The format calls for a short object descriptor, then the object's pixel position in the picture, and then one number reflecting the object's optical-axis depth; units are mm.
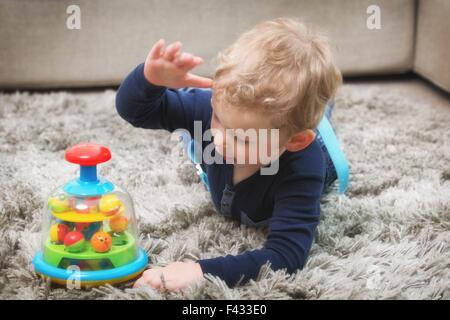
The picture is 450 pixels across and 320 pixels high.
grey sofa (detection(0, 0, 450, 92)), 1637
